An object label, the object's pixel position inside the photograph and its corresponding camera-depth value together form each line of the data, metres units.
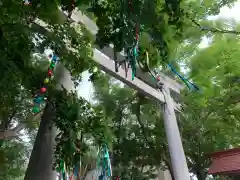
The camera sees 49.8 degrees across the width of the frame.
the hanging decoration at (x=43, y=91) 1.69
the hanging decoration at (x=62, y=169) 1.53
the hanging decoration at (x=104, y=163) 1.72
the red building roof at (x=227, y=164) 3.21
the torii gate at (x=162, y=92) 2.29
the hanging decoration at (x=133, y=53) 1.12
